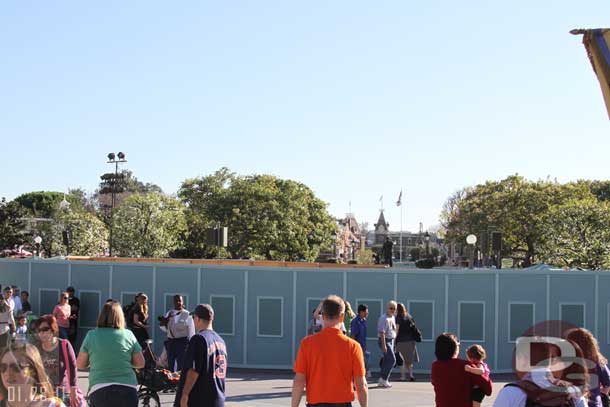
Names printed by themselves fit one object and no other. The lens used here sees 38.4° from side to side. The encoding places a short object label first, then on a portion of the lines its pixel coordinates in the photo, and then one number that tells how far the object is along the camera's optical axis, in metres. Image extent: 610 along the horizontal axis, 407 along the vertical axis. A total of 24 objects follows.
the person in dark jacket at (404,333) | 18.12
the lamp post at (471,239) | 32.00
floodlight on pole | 48.26
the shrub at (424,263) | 60.39
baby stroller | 12.38
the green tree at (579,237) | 49.59
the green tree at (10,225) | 67.44
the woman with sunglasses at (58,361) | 8.02
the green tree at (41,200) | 121.25
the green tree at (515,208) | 67.88
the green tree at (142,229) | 63.06
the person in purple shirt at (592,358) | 6.41
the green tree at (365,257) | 115.44
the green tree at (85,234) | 65.50
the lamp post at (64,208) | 69.34
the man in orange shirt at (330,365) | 7.42
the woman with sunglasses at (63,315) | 18.17
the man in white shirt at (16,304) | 19.73
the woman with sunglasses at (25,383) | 5.19
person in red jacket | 7.57
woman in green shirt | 8.01
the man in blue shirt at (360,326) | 16.84
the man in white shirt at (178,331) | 15.18
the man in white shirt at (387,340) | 17.19
